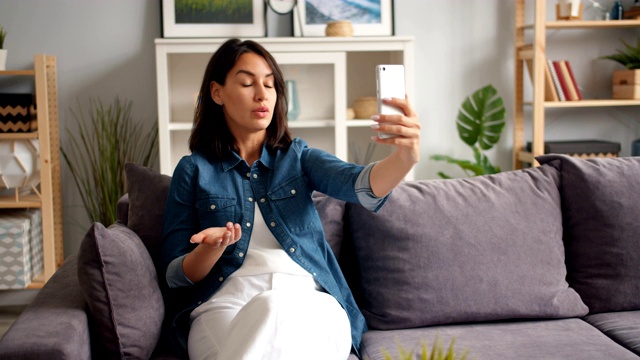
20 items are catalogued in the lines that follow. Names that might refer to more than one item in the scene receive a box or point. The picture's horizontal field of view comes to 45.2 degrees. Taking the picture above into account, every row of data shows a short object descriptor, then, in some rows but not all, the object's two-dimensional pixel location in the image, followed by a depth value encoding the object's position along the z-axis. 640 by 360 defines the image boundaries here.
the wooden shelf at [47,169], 3.56
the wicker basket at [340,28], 3.81
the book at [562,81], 4.04
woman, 1.70
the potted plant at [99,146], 3.96
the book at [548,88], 3.98
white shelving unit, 3.71
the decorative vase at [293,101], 3.78
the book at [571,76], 4.05
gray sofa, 1.88
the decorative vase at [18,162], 3.60
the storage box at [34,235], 3.64
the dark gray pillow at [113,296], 1.66
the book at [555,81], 4.02
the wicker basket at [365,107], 3.82
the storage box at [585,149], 4.01
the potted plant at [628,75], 3.98
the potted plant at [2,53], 3.69
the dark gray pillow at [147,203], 2.01
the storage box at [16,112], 3.57
